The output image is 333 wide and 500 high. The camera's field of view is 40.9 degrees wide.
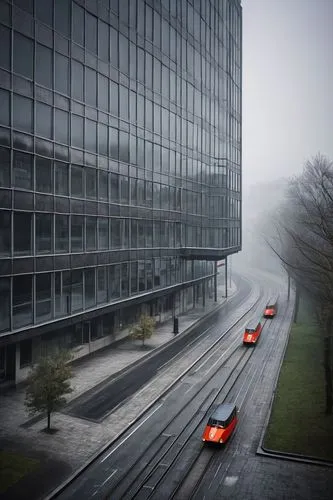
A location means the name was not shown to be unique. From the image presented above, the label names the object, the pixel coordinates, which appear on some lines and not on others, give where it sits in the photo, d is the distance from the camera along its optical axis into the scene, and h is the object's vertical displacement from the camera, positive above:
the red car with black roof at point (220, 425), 22.58 -10.02
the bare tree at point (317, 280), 25.86 -4.04
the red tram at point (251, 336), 43.47 -10.09
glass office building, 28.84 +5.85
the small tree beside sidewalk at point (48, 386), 23.47 -8.23
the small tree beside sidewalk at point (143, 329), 42.12 -9.19
